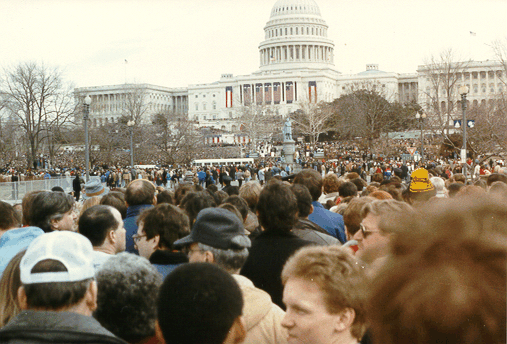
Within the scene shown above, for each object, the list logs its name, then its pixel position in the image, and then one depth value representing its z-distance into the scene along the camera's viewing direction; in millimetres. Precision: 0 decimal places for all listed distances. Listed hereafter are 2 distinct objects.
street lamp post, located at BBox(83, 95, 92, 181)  26894
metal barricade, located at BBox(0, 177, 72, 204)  24750
